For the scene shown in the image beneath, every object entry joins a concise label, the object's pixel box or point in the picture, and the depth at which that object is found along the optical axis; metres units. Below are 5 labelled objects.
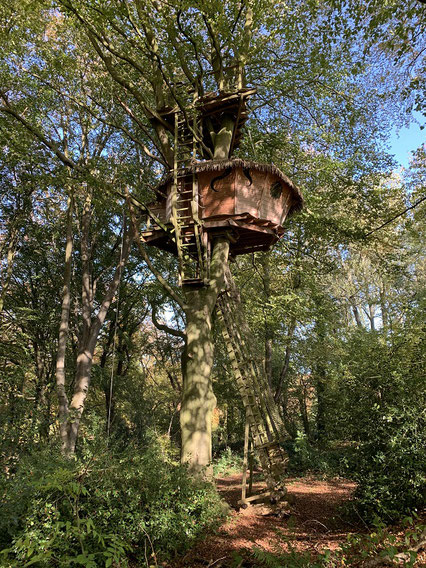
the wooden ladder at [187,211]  8.38
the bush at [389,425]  6.16
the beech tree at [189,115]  8.17
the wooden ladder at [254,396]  7.99
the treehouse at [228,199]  8.68
